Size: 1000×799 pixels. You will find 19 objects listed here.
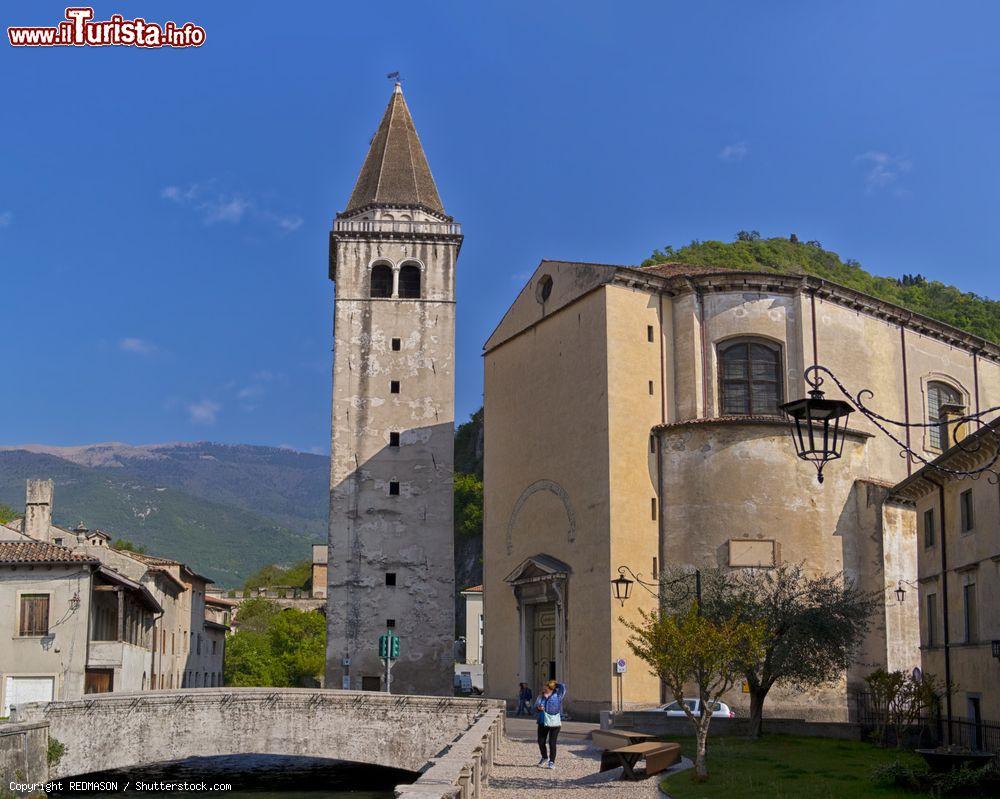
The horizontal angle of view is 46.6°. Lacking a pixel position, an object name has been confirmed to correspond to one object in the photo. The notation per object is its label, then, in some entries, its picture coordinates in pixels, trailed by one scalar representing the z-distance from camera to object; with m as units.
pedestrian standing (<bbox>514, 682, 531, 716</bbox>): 37.97
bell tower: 46.00
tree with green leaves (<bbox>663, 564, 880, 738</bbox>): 28.66
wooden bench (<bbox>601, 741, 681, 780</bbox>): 19.67
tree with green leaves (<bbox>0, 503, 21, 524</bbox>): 73.69
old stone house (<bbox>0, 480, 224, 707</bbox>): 34.97
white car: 30.67
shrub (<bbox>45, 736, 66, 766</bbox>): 27.34
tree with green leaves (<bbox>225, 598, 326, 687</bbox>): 67.88
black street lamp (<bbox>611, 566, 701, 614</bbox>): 34.94
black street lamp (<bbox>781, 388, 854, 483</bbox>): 11.60
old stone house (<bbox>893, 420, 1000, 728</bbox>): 23.70
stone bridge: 28.27
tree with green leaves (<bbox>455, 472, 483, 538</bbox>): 88.44
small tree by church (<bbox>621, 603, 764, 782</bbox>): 20.22
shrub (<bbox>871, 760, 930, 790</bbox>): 16.50
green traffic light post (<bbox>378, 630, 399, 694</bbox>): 42.65
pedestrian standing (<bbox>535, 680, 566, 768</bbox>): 21.14
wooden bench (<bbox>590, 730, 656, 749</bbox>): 22.53
